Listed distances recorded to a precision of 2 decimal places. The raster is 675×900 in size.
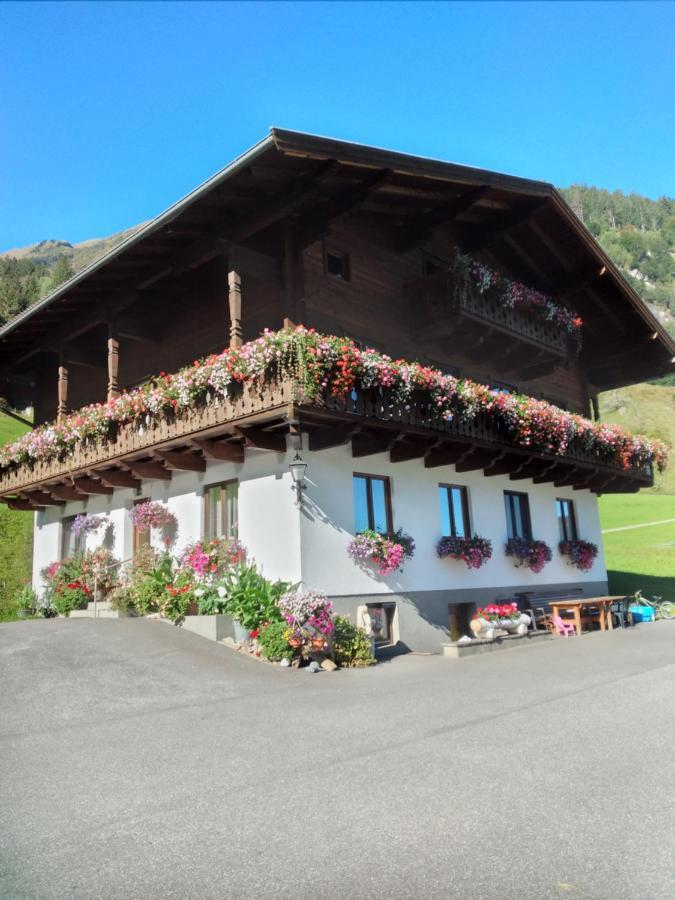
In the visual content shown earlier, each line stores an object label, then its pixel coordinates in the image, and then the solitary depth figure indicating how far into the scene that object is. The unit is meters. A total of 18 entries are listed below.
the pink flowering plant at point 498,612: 16.03
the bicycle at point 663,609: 21.48
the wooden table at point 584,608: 17.78
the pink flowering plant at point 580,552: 21.27
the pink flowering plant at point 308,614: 12.62
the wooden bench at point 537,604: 18.27
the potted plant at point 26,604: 20.12
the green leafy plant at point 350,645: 13.29
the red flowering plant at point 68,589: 17.98
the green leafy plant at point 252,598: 13.43
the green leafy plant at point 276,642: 12.58
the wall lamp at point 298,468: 13.66
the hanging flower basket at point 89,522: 18.77
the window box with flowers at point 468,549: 16.84
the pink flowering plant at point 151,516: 16.73
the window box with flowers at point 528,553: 19.06
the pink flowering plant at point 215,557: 15.02
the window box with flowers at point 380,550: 14.84
